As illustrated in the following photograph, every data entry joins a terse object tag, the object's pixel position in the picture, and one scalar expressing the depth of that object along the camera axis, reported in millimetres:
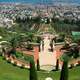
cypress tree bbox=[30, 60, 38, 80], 16766
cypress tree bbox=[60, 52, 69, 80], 16742
